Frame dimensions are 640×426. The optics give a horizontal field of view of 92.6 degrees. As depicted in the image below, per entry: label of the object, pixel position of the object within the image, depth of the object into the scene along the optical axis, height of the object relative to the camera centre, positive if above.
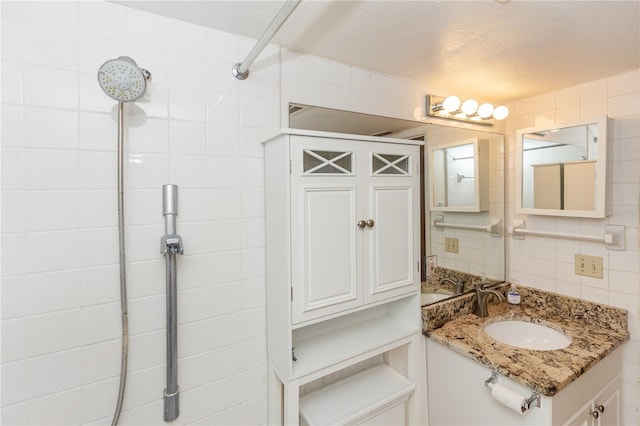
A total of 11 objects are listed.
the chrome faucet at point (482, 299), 1.69 -0.51
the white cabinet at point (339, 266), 1.09 -0.22
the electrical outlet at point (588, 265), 1.58 -0.31
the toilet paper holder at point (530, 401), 1.08 -0.69
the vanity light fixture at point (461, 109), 1.64 +0.55
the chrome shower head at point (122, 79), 0.85 +0.37
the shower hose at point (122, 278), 0.94 -0.21
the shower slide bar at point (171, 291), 1.02 -0.27
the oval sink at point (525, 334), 1.56 -0.67
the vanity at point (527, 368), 1.13 -0.64
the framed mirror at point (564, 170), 1.48 +0.20
